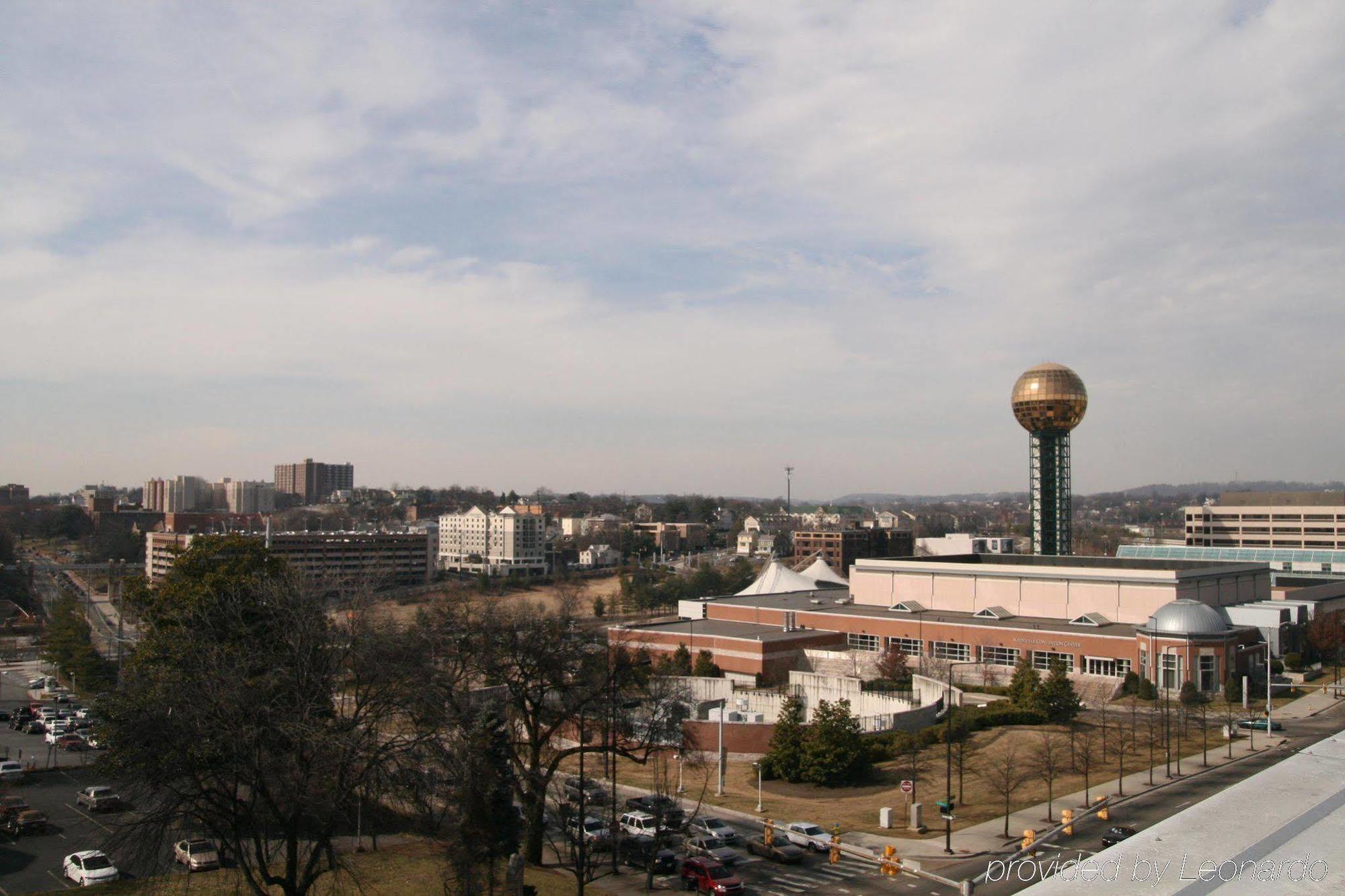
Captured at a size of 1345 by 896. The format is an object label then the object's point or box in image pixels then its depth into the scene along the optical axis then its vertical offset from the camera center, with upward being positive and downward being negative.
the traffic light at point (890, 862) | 26.22 -9.89
